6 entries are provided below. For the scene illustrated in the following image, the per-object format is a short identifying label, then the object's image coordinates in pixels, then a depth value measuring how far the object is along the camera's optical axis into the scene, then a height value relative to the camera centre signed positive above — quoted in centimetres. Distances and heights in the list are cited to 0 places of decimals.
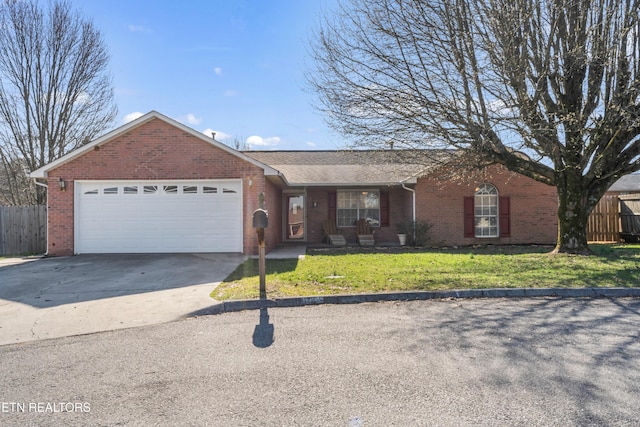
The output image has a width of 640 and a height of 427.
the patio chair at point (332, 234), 1502 -69
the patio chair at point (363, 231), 1512 -56
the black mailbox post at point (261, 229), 613 -18
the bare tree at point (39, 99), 1798 +612
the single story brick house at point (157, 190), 1170 +94
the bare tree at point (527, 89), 861 +328
